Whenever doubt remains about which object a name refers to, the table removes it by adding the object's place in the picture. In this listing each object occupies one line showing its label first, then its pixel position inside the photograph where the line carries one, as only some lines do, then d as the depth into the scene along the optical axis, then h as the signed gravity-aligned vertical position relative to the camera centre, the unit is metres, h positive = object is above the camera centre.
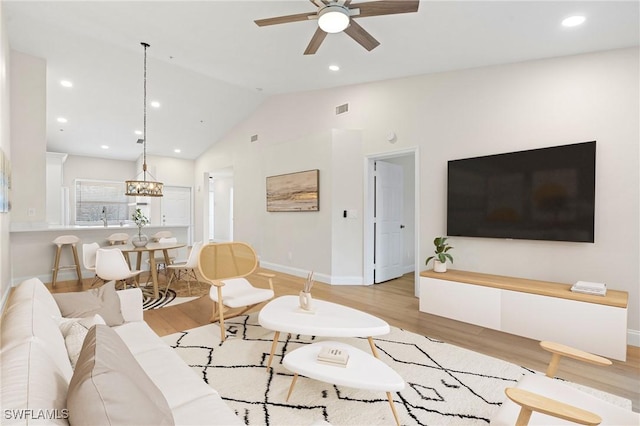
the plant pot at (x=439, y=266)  3.69 -0.68
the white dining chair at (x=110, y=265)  3.82 -0.70
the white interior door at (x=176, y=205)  9.46 +0.17
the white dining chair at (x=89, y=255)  4.38 -0.66
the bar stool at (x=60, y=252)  4.87 -0.69
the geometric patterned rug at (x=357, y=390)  1.81 -1.22
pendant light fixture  4.48 +0.33
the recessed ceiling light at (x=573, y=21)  2.49 +1.61
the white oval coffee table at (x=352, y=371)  1.55 -0.88
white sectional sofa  0.77 -0.51
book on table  1.72 -0.85
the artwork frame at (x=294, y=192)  5.30 +0.36
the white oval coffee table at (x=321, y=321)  2.07 -0.81
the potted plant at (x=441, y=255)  3.69 -0.54
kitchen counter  4.78 -0.65
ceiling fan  2.23 +1.54
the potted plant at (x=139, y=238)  4.54 -0.43
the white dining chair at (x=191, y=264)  4.42 -0.79
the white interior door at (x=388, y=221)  5.06 -0.17
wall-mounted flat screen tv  2.96 +0.19
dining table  4.20 -0.56
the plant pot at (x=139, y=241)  4.53 -0.47
